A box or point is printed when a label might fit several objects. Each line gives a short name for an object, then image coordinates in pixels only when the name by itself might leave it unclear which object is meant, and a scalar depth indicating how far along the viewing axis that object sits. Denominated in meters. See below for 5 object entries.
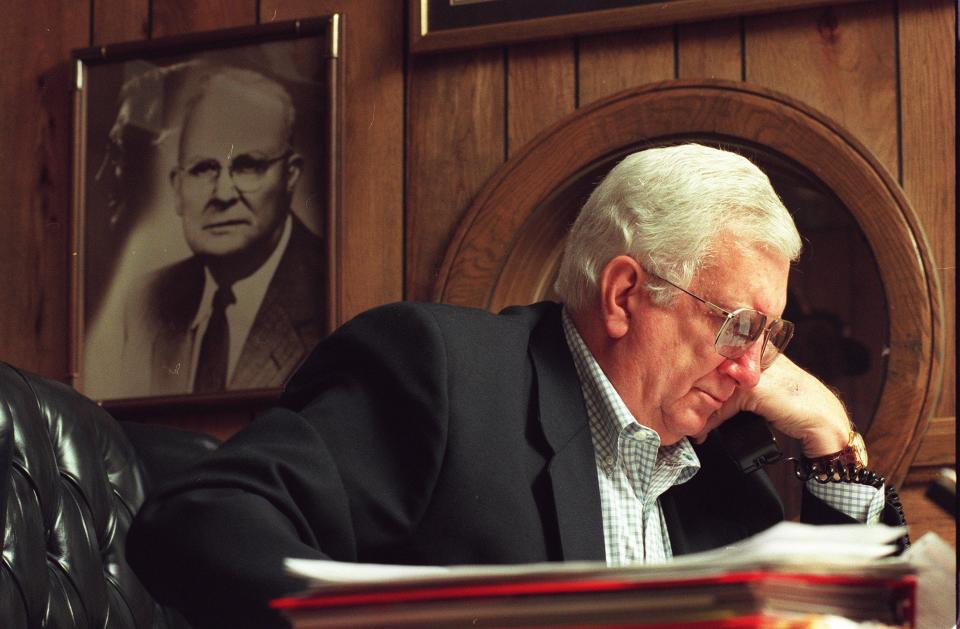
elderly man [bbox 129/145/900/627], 1.86
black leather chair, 2.07
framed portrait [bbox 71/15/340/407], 2.83
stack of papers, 1.24
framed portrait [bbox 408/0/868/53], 2.66
